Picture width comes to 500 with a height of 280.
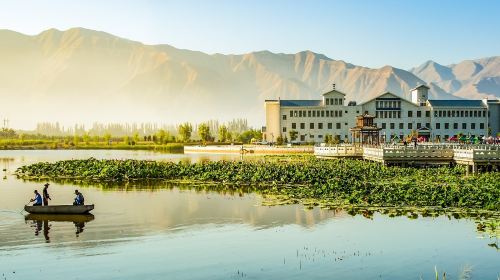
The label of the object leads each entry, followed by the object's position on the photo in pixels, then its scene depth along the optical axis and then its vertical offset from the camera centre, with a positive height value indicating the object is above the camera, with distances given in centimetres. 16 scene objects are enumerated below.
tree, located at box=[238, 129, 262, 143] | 15084 +195
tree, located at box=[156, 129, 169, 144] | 16438 +208
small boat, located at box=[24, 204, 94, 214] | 3394 -375
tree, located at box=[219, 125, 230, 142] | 15100 +249
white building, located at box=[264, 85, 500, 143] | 11612 +480
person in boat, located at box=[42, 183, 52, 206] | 3516 -310
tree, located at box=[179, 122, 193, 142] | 16300 +337
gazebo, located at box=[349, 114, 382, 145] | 7419 +162
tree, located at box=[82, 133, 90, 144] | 17668 +218
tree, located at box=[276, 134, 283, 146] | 10882 +34
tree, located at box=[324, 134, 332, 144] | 10949 +81
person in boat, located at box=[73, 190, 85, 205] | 3409 -324
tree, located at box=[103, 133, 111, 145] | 17862 +243
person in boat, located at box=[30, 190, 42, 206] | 3462 -326
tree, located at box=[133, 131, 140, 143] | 17284 +195
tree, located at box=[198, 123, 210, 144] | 14886 +317
